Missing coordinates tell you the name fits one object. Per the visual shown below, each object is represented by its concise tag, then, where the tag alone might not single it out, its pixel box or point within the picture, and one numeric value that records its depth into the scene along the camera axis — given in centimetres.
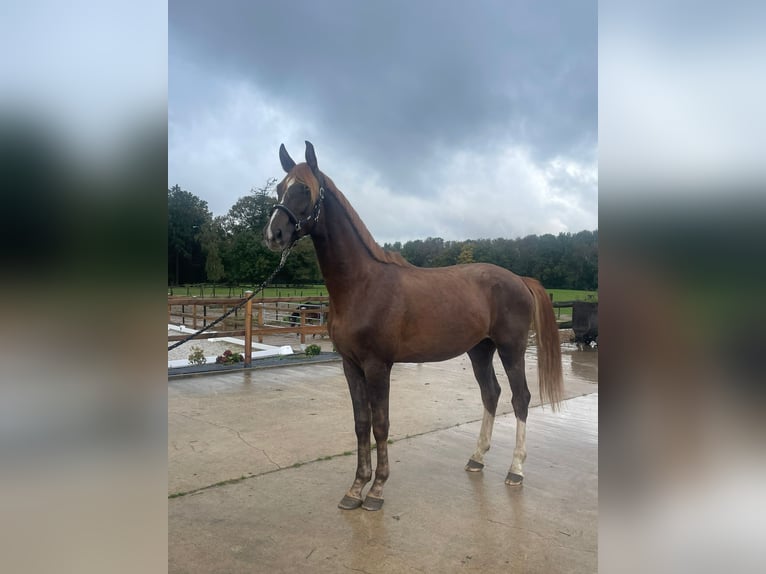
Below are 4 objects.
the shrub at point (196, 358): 661
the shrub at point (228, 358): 672
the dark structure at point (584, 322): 990
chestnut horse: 245
